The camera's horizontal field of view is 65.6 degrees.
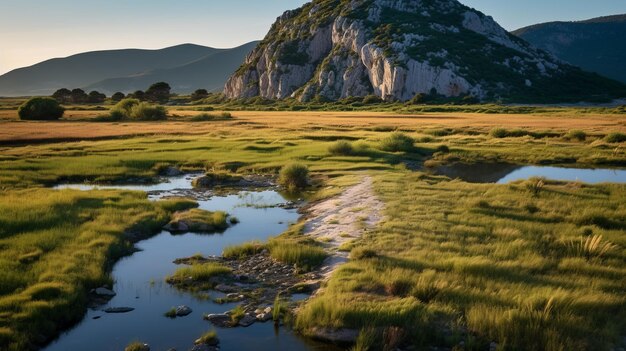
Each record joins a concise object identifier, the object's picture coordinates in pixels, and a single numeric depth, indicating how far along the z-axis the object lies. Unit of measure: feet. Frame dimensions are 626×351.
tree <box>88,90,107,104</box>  611.06
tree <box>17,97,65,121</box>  324.60
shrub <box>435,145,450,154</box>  174.60
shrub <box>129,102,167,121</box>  341.21
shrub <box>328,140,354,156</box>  164.25
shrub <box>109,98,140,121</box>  333.21
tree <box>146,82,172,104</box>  627.46
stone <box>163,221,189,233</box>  80.02
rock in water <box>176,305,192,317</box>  47.43
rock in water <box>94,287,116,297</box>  52.47
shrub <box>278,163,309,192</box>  118.73
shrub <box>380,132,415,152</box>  173.78
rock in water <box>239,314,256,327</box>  44.94
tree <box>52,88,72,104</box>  607.78
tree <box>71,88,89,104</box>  601.83
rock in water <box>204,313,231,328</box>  44.98
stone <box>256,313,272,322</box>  45.73
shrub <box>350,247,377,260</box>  57.52
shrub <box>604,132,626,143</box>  188.66
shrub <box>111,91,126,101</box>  615.57
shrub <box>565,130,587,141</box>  199.11
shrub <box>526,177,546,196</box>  94.43
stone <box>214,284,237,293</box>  53.06
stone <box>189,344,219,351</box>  40.65
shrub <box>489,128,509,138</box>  216.13
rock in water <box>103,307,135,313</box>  48.65
